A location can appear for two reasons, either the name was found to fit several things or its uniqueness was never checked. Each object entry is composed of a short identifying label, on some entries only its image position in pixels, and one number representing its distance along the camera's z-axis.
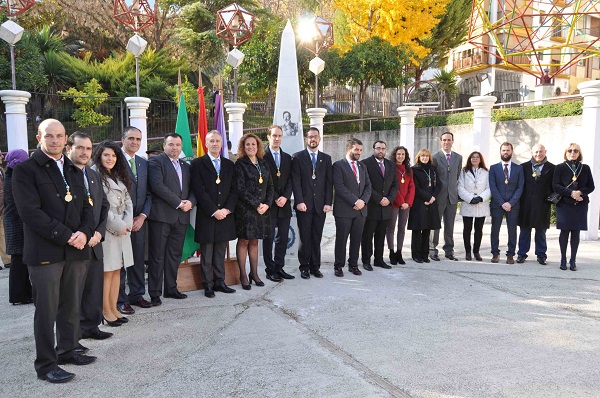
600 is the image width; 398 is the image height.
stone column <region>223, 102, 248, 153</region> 11.36
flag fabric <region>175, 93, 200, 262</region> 6.97
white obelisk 8.00
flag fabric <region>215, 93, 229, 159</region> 7.58
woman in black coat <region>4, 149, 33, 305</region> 5.50
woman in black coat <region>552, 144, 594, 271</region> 7.16
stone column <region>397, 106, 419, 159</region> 12.99
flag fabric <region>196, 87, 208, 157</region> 7.21
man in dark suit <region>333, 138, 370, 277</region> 6.98
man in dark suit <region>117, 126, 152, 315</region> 5.46
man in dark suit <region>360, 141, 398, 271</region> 7.30
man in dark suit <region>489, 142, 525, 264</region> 7.69
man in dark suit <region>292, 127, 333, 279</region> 6.85
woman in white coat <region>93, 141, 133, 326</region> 4.85
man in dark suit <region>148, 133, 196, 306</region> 5.66
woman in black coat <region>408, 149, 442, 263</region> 7.70
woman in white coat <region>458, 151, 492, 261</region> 7.86
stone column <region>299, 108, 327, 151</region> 12.35
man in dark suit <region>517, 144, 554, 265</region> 7.57
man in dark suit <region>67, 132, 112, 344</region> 4.16
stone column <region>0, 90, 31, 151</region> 9.02
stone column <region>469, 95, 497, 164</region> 11.34
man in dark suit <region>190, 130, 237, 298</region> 5.96
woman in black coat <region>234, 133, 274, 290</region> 6.20
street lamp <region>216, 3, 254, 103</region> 11.25
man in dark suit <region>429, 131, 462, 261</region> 7.91
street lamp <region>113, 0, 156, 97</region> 11.45
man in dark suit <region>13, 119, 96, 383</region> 3.64
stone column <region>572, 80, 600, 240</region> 9.60
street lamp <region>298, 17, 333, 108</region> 13.08
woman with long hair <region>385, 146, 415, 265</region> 7.61
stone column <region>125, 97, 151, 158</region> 10.31
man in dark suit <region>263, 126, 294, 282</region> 6.64
